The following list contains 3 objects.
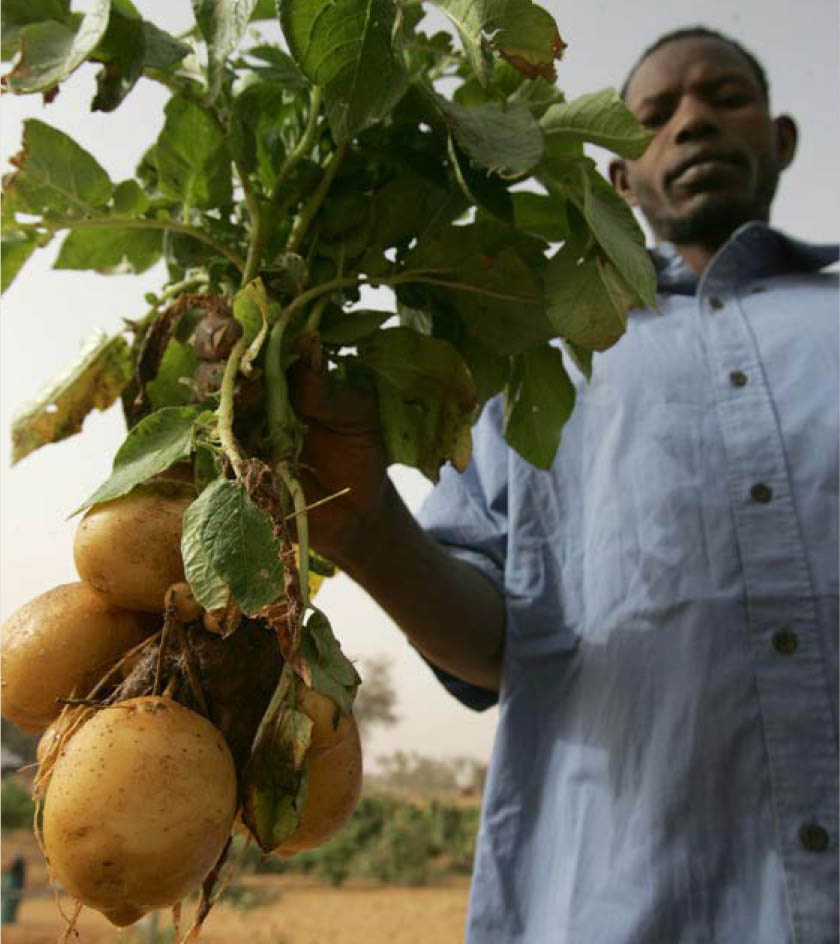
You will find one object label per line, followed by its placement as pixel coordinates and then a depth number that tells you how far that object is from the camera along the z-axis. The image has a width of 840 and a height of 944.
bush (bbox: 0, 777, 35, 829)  11.23
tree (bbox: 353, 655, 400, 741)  17.67
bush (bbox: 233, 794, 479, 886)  14.06
